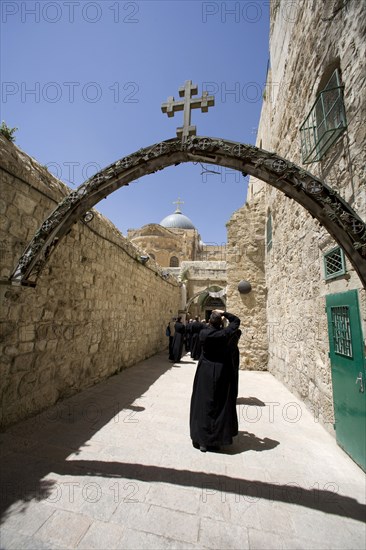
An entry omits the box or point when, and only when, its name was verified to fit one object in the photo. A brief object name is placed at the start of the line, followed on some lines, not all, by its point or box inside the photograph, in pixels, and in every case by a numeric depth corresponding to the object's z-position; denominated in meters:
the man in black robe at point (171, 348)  9.16
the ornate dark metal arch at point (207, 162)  2.02
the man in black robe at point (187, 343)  11.21
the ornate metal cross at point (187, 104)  2.55
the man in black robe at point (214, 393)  3.04
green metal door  2.67
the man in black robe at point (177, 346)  8.80
